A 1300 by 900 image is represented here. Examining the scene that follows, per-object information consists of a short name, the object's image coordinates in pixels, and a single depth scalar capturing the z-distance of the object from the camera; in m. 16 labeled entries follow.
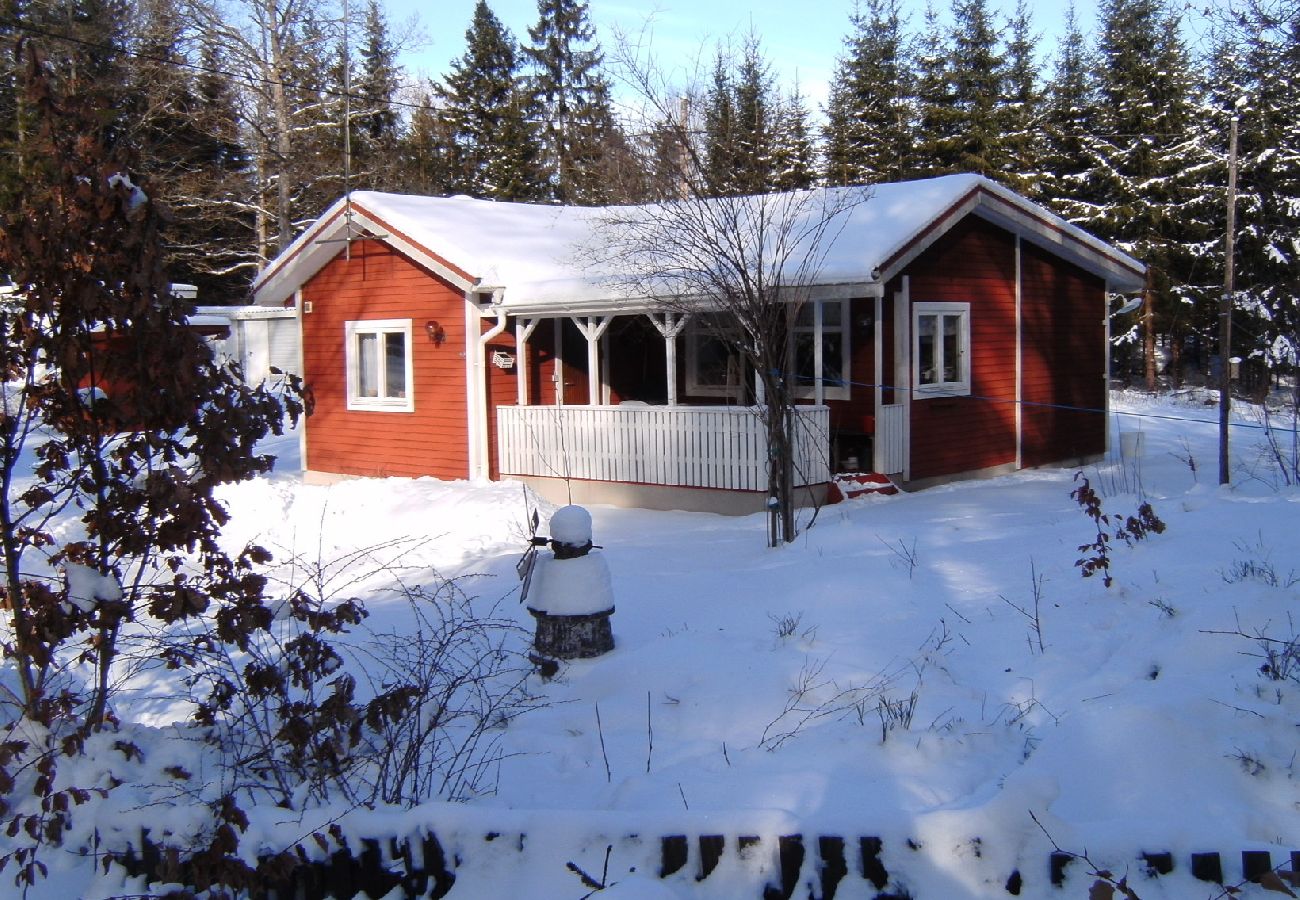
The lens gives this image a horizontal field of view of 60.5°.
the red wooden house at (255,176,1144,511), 13.48
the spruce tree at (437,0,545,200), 39.97
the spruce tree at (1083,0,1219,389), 31.98
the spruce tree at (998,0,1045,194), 35.34
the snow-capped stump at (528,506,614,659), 6.45
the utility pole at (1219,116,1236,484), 12.87
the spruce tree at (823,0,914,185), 36.22
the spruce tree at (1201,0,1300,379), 23.86
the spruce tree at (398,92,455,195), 36.47
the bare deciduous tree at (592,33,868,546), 10.02
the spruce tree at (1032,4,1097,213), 34.25
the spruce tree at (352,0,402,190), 32.69
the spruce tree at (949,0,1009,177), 35.19
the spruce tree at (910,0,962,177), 35.53
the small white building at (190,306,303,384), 32.81
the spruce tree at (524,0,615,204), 40.29
